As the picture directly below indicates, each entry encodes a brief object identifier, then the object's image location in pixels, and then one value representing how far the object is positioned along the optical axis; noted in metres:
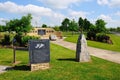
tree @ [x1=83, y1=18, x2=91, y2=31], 34.14
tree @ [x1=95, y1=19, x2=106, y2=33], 20.99
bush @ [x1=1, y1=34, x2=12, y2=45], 10.14
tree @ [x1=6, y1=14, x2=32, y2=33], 12.07
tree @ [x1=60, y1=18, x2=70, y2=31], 33.64
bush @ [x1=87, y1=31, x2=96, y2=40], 15.66
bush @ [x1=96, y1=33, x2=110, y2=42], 13.40
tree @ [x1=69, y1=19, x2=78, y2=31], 27.39
